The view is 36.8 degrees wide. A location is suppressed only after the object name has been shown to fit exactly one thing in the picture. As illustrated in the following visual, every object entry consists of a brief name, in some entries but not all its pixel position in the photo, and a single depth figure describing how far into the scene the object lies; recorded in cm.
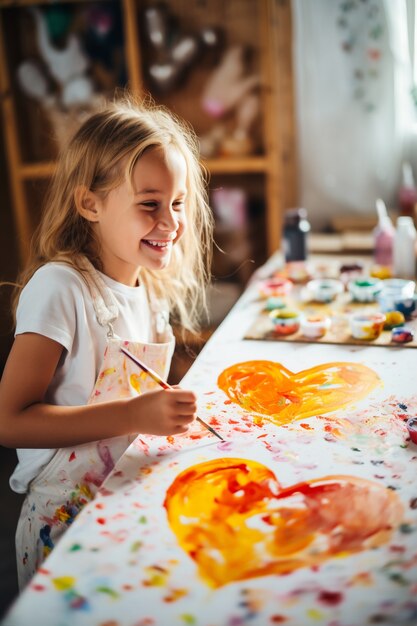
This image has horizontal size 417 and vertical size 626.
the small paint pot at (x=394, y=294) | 157
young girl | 105
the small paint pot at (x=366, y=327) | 141
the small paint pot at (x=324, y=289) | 171
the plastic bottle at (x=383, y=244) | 203
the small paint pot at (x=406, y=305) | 156
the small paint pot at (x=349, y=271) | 187
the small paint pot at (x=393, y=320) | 149
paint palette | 142
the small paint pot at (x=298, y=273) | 193
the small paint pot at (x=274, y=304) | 167
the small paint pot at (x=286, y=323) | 148
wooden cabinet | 272
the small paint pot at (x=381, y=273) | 188
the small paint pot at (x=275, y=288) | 178
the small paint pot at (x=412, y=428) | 96
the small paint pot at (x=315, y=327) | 144
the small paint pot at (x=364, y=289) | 169
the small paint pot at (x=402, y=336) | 140
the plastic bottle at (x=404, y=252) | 190
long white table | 65
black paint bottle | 205
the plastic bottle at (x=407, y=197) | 237
